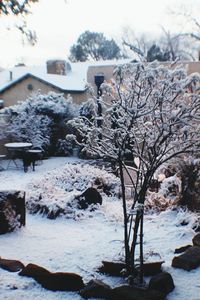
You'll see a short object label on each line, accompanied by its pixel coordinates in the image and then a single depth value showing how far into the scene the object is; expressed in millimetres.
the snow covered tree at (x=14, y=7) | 4465
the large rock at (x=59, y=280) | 4582
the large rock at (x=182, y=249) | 5609
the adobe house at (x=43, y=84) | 22266
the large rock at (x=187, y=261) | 5016
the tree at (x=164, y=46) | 34906
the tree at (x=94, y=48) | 39750
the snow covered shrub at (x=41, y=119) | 15852
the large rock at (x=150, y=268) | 4918
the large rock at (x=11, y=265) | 5055
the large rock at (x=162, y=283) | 4406
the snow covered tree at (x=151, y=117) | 4469
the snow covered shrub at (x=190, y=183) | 7742
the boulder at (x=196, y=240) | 5599
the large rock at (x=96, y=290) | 4316
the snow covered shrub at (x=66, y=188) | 7988
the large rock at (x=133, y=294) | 4113
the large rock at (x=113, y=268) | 4906
